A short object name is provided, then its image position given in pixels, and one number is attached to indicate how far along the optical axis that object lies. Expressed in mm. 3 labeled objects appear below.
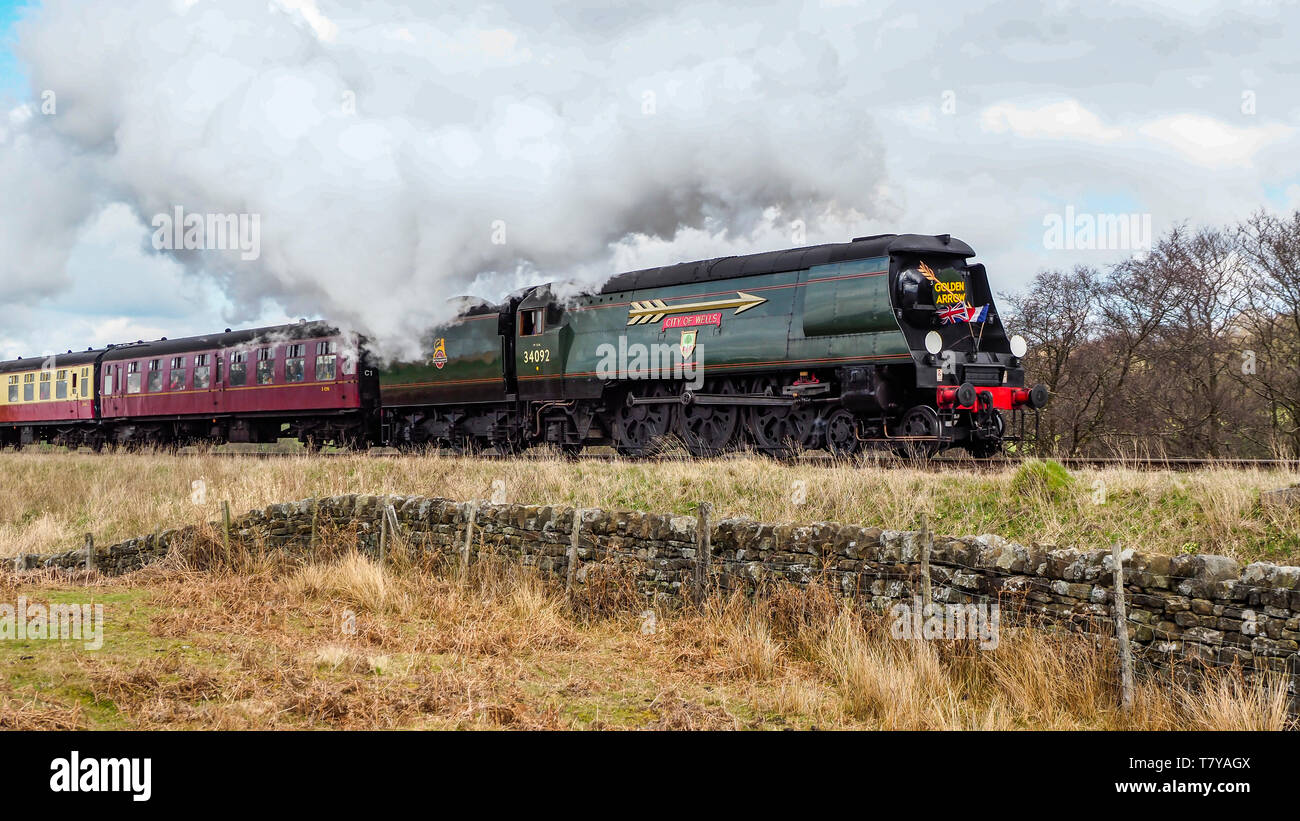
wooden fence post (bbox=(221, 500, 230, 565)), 12289
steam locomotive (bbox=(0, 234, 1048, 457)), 14797
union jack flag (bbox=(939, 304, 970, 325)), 15122
